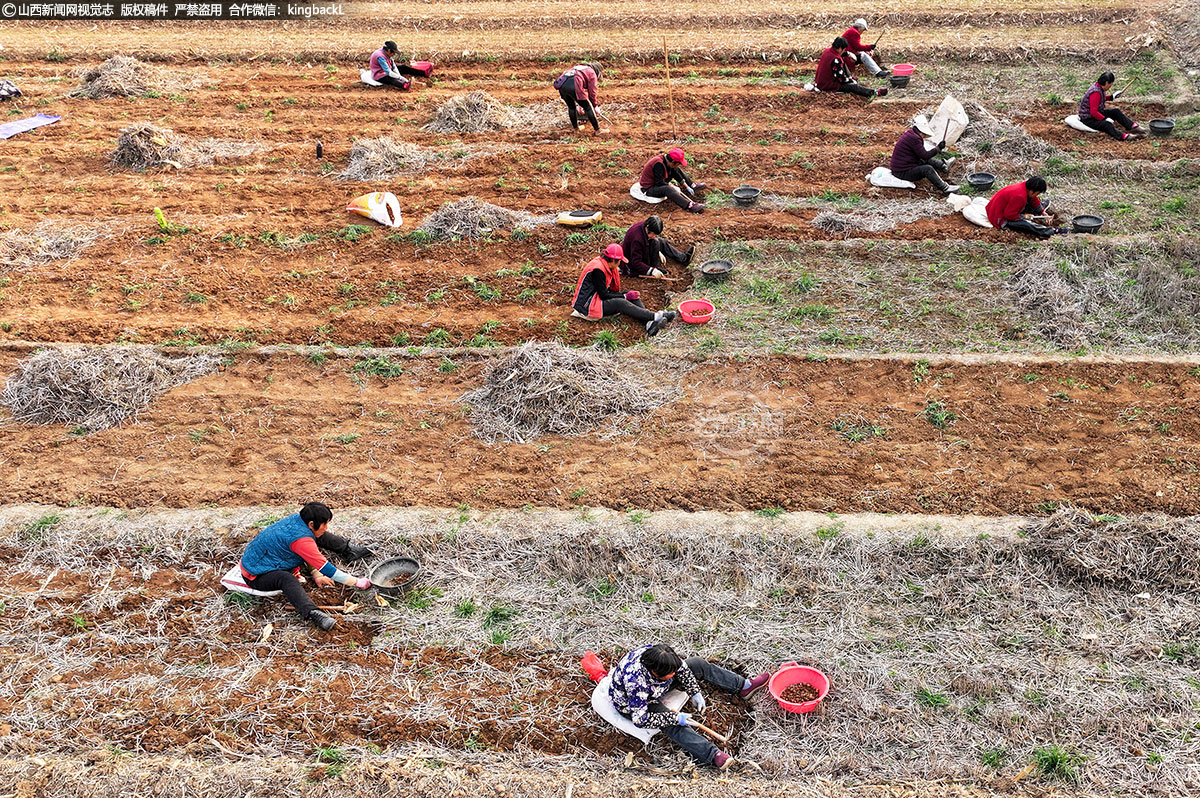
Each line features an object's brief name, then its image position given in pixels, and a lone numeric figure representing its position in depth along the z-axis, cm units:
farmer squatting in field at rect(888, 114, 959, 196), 1186
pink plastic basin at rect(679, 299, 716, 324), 964
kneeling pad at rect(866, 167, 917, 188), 1209
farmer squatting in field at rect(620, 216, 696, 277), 1017
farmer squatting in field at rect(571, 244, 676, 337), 956
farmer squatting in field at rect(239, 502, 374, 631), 653
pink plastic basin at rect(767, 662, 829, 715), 593
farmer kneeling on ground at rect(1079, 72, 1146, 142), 1295
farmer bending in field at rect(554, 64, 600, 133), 1377
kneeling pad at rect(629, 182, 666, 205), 1202
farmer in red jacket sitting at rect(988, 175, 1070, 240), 1070
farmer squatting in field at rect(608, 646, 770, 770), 549
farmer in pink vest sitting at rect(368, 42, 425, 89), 1627
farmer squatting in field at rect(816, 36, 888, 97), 1504
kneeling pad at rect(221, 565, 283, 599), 672
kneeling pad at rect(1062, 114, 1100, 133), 1331
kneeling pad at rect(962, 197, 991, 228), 1113
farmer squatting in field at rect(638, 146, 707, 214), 1179
